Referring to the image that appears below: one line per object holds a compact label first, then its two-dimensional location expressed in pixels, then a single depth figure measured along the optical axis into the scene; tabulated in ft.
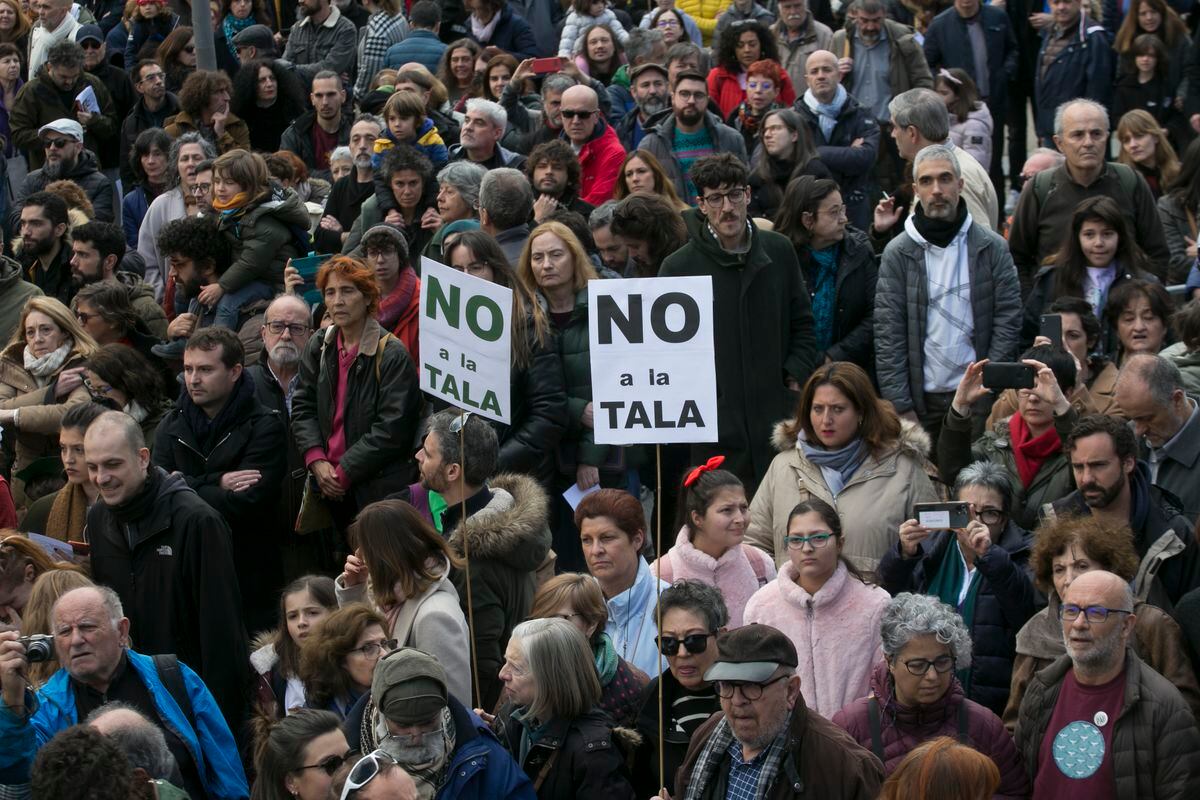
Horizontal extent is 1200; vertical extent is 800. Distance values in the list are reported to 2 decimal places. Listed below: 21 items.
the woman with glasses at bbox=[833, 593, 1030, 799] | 43.50
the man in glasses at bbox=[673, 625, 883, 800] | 40.19
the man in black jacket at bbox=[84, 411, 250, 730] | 52.29
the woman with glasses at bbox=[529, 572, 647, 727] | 46.47
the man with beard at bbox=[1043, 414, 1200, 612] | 49.80
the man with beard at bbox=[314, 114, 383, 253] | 78.95
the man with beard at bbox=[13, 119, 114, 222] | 90.02
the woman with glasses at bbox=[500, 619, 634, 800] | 43.19
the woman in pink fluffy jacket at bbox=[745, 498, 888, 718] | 48.03
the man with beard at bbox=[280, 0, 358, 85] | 108.88
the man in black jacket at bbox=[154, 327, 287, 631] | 59.41
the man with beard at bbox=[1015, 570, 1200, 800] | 42.91
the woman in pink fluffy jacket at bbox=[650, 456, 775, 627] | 51.34
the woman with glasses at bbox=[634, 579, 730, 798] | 45.19
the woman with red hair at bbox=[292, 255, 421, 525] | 59.82
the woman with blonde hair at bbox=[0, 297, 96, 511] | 64.28
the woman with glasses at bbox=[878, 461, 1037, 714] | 48.83
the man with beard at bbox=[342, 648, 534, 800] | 40.60
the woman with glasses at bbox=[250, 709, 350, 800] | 40.52
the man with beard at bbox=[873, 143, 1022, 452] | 64.08
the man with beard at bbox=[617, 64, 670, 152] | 85.56
